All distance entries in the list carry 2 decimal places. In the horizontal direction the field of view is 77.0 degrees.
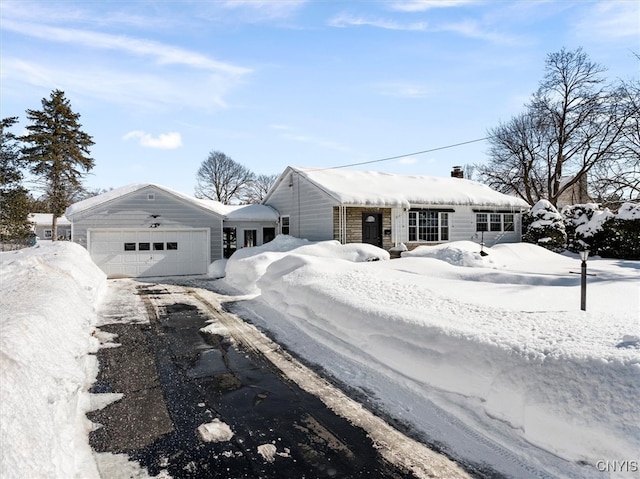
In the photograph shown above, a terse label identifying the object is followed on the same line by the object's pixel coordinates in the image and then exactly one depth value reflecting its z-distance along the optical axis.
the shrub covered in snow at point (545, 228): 19.66
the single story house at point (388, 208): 16.41
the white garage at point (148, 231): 16.12
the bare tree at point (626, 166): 19.16
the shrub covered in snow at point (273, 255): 13.21
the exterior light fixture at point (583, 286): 6.20
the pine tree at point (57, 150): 33.16
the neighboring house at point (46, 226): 44.51
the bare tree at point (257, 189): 49.33
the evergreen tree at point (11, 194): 26.12
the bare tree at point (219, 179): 47.19
